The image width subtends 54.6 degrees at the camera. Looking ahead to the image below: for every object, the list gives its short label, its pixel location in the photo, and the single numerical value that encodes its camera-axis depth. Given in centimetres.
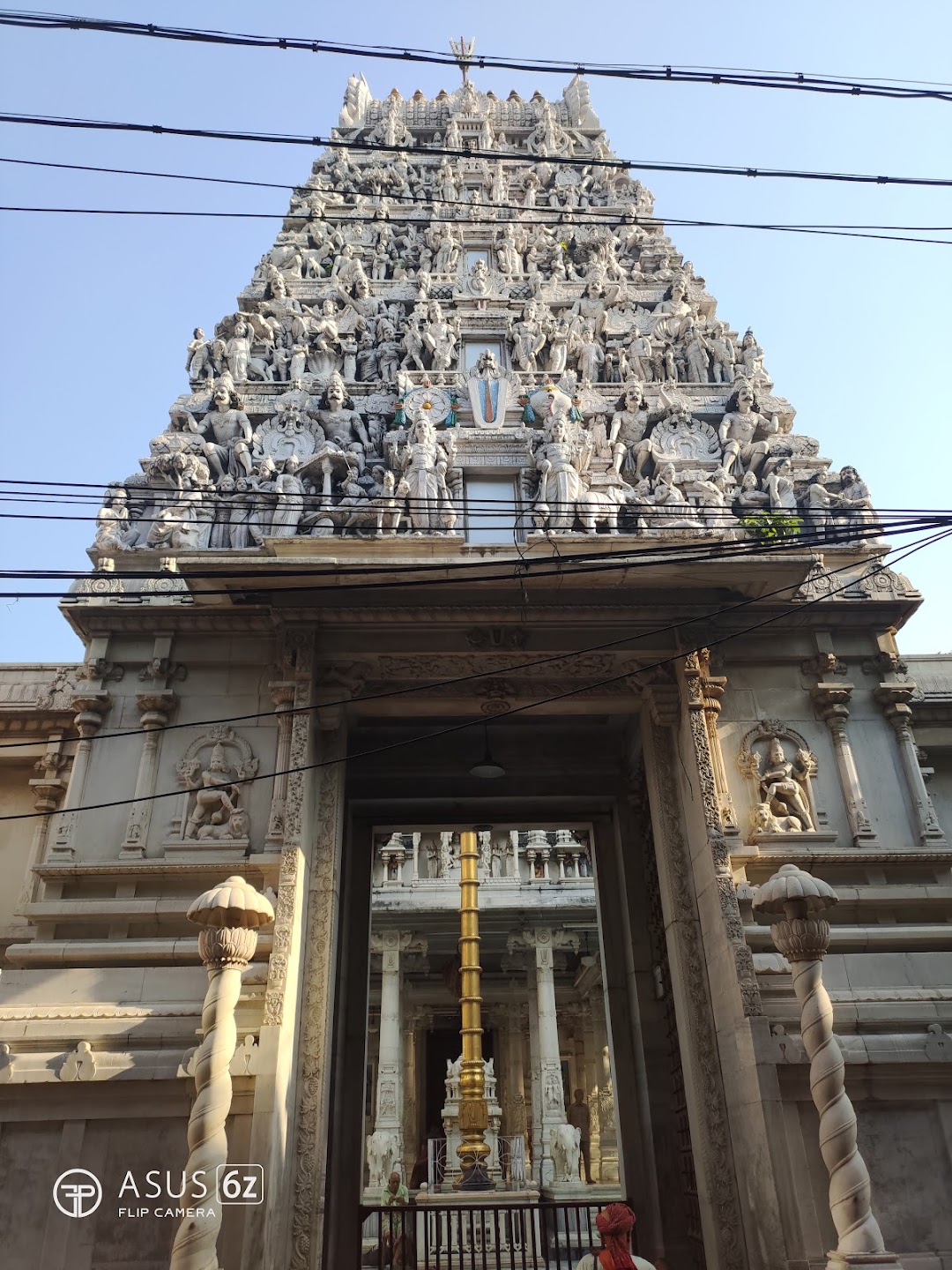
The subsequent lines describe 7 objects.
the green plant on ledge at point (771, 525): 1088
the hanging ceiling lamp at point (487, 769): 1162
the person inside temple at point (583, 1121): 2565
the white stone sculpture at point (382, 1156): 1953
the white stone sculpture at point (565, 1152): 1952
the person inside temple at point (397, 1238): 1071
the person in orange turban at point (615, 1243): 519
